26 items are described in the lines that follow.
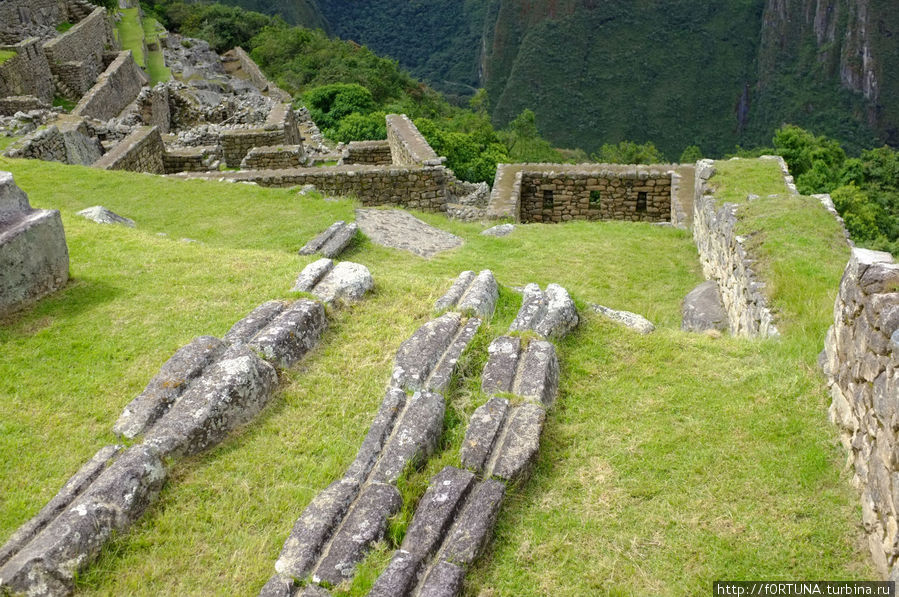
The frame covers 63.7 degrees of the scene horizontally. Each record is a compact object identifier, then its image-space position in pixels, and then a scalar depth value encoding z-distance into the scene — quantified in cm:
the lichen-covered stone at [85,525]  368
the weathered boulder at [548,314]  611
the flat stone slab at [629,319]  662
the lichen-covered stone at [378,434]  452
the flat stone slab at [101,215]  971
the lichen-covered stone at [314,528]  386
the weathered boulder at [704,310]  940
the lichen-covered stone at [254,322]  582
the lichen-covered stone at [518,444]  453
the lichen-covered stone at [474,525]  393
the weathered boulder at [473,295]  641
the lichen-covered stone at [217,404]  472
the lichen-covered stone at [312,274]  681
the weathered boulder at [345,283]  672
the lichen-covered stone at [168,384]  484
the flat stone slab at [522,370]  528
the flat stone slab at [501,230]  1253
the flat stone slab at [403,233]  1041
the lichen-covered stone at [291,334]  564
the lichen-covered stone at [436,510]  398
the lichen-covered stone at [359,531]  383
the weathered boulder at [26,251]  621
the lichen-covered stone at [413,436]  450
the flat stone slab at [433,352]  536
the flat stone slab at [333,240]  886
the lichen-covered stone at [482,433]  458
